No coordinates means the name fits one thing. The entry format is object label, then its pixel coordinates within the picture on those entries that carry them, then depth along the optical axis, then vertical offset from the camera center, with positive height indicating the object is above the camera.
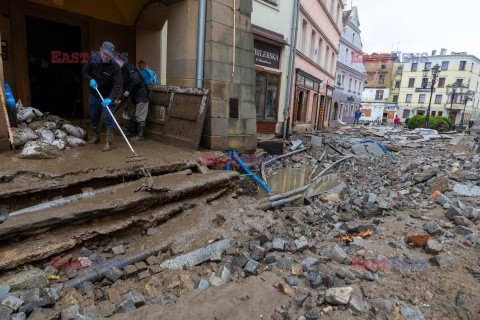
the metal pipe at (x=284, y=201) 5.31 -1.79
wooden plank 4.22 -0.48
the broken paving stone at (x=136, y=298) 2.46 -1.77
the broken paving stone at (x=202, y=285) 2.79 -1.83
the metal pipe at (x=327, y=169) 7.97 -1.71
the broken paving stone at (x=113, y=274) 2.81 -1.78
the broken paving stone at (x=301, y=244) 3.59 -1.73
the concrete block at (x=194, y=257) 3.16 -1.81
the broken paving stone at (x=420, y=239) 3.64 -1.59
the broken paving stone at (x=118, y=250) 3.15 -1.71
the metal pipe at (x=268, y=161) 6.79 -1.43
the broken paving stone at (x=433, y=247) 3.38 -1.57
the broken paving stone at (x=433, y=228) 3.96 -1.55
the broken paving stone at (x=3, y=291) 2.31 -1.67
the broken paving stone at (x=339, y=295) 2.46 -1.64
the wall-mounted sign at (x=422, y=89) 49.27 +5.89
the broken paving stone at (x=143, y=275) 2.90 -1.82
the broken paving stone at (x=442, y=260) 3.17 -1.61
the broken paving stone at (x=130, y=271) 2.89 -1.79
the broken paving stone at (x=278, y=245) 3.56 -1.74
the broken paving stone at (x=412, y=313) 2.42 -1.73
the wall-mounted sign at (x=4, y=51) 6.89 +1.15
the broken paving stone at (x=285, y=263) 3.14 -1.75
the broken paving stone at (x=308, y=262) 3.18 -1.75
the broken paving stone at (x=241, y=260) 3.25 -1.79
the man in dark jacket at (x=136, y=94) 6.04 +0.23
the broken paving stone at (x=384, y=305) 2.47 -1.71
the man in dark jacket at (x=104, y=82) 5.11 +0.40
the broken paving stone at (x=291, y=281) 2.83 -1.76
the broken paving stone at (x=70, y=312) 2.26 -1.77
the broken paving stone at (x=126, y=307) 2.38 -1.79
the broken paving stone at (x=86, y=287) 2.62 -1.81
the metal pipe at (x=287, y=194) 5.42 -1.73
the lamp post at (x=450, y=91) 46.08 +5.62
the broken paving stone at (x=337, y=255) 3.32 -1.70
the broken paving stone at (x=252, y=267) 3.08 -1.78
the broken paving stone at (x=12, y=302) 2.23 -1.69
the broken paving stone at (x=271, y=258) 3.30 -1.77
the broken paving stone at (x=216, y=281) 2.87 -1.84
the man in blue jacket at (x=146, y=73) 6.99 +0.81
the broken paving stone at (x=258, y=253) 3.41 -1.79
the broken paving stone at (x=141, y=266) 2.99 -1.78
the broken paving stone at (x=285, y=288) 2.67 -1.73
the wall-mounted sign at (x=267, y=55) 11.53 +2.55
